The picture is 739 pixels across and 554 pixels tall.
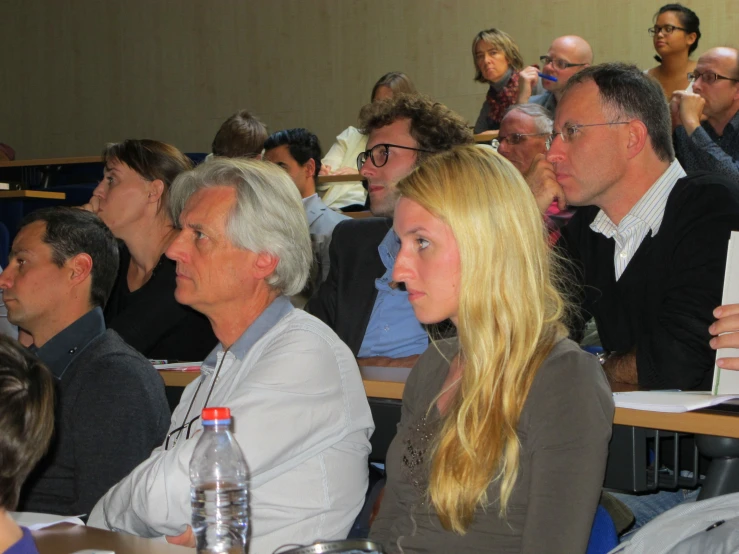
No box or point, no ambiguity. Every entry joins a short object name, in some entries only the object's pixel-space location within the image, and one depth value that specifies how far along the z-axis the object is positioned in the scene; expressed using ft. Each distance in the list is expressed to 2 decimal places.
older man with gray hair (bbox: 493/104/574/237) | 12.72
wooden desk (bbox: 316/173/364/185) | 18.80
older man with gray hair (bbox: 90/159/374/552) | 5.73
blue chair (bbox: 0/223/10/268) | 16.45
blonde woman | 4.58
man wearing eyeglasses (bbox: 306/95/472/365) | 9.96
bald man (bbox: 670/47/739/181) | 14.56
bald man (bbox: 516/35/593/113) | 18.78
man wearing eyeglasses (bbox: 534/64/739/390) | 7.64
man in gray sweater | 6.84
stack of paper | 5.73
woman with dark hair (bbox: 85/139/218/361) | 10.39
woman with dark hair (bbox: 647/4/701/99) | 18.17
